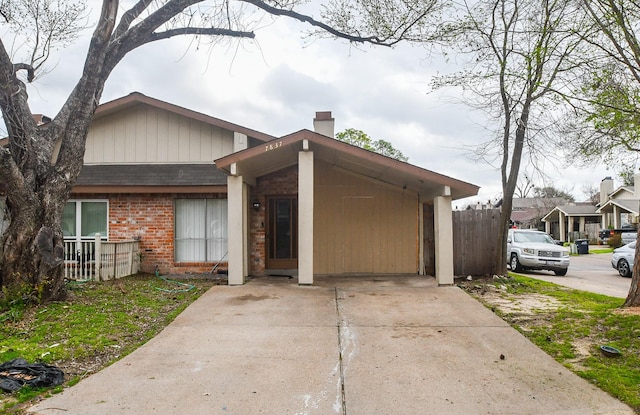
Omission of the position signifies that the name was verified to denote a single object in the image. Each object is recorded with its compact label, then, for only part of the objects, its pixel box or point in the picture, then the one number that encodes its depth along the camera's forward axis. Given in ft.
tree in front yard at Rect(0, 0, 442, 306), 24.73
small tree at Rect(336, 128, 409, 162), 122.21
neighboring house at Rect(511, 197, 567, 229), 161.38
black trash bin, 87.45
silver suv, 48.98
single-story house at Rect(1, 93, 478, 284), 38.73
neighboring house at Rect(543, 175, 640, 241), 107.96
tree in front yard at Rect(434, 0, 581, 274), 30.66
